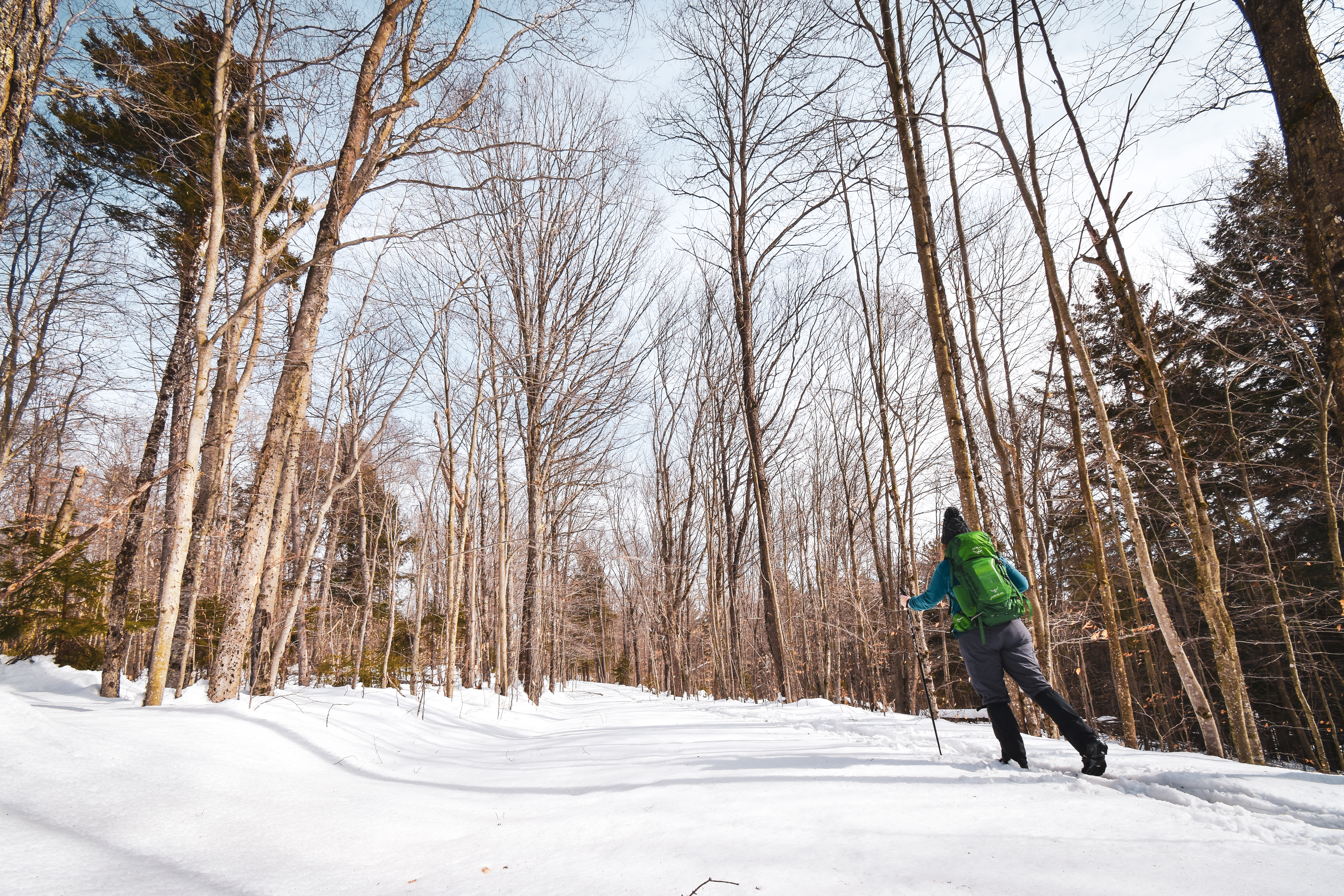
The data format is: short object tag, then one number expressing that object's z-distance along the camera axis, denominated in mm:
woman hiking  2982
